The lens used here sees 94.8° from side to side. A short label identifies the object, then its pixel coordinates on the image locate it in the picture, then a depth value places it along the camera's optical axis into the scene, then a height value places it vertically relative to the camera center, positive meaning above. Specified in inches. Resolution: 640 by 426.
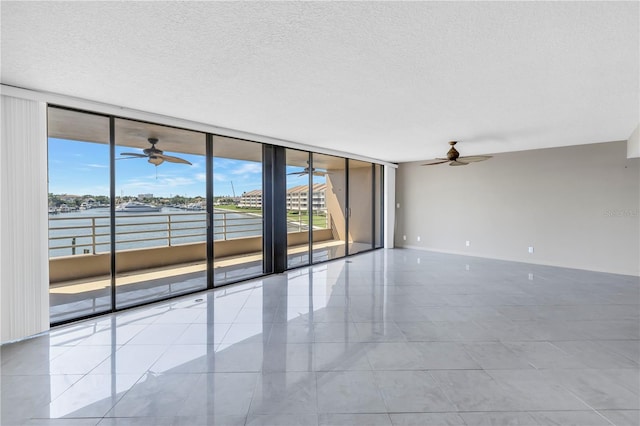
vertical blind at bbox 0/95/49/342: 107.3 -3.2
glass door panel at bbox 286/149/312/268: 257.0 +4.4
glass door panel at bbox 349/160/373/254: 355.6 +6.3
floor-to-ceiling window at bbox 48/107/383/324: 165.8 +0.4
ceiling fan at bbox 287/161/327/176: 258.8 +34.1
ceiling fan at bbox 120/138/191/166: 173.9 +33.1
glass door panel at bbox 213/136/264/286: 216.2 -2.4
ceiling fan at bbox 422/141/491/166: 200.7 +35.8
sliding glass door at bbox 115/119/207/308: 172.9 -19.4
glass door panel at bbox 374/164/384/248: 334.2 +6.2
